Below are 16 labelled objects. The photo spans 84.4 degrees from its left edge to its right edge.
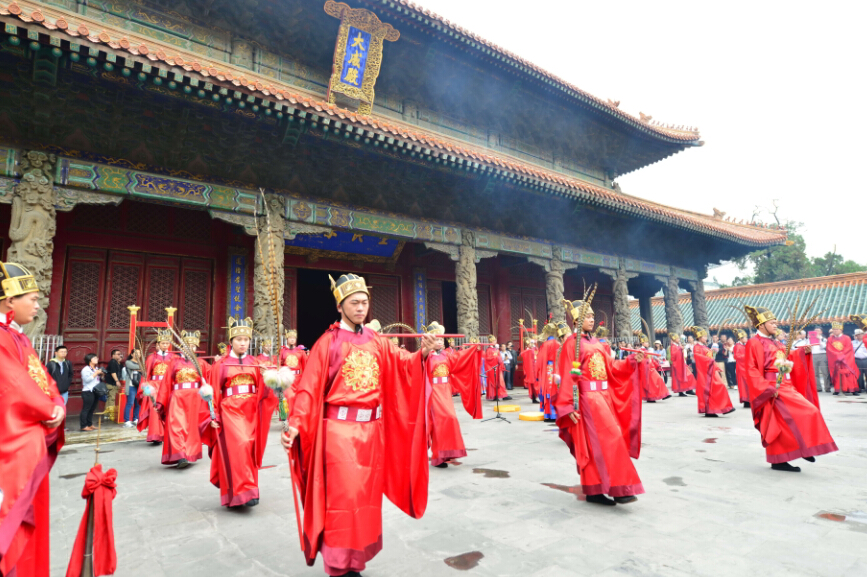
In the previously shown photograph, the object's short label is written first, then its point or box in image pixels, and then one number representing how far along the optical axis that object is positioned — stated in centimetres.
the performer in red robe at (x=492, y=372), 1237
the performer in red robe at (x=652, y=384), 1209
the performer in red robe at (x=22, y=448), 215
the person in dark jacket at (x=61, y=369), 747
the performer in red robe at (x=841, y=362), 1249
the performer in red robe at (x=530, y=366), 1241
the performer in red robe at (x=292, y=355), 902
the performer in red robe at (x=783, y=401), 495
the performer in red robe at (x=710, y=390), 926
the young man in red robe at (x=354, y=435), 265
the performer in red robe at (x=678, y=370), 1316
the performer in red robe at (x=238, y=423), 414
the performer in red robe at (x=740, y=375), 1020
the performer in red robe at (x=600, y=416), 391
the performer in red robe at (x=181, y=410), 600
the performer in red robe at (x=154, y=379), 747
